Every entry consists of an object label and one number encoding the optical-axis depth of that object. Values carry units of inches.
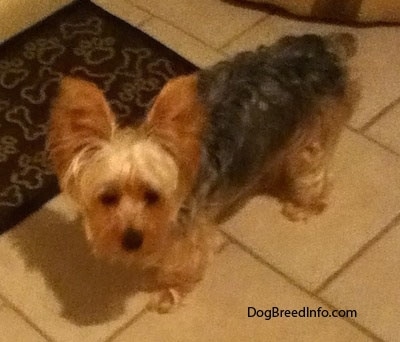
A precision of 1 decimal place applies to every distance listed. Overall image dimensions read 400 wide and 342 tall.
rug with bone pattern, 52.1
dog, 39.5
